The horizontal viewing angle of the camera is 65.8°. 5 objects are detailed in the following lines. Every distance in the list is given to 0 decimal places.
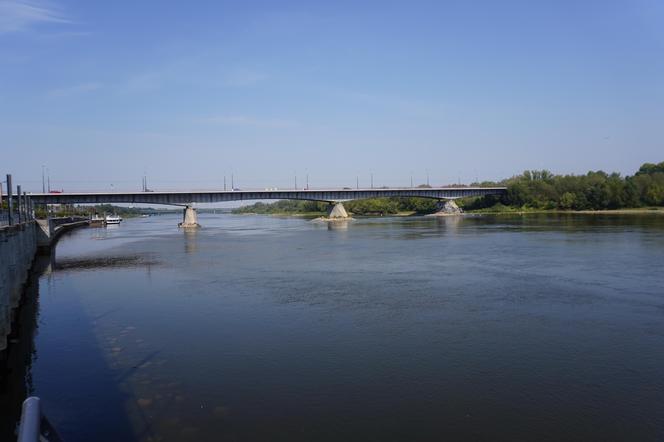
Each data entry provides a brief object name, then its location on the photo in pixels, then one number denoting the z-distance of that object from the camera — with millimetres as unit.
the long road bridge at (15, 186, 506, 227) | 100688
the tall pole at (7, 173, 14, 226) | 27428
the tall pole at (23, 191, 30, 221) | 46781
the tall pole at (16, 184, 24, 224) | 34581
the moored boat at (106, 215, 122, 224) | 139288
